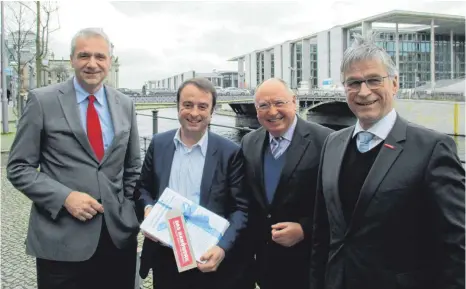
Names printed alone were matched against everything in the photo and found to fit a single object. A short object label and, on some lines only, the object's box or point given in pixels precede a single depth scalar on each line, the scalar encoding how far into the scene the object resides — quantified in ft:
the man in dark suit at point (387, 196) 6.33
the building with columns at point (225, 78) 480.64
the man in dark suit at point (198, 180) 8.43
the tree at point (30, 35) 55.67
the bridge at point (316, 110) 156.25
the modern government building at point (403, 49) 234.60
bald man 8.76
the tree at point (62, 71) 115.49
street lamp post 63.72
